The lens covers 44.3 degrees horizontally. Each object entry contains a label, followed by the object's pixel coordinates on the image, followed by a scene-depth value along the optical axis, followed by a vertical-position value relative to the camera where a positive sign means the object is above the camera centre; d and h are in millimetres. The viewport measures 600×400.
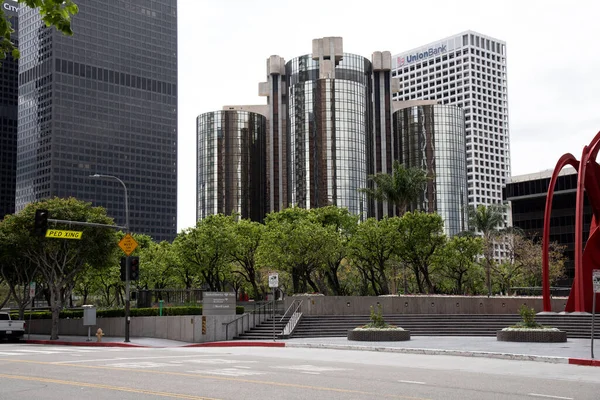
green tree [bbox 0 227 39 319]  45156 +348
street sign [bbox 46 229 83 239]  35938 +1759
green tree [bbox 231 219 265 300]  69750 +2208
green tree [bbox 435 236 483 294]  71038 +975
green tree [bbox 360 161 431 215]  71000 +7576
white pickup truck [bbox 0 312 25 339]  40750 -3186
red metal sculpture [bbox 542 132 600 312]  39094 +1147
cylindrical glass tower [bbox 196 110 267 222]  175875 +24408
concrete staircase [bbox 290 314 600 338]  37925 -3281
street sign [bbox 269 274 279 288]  32566 -600
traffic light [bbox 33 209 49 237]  31734 +2007
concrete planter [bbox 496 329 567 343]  31016 -3084
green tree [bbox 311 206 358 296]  63744 +3693
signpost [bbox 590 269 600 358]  22078 -571
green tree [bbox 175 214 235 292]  67000 +1743
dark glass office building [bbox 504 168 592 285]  123750 +9691
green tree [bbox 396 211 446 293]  64500 +2421
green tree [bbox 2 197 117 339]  42688 +1466
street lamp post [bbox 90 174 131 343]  37938 -1628
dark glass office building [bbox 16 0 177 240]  189500 +36833
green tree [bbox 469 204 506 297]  78750 +4732
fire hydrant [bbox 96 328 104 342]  37803 -3404
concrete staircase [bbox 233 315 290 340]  38031 -3382
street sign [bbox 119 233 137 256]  39062 +1296
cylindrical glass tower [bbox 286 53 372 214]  154625 +27126
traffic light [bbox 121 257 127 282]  39094 +29
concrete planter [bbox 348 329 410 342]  32344 -3103
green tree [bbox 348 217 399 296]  63750 +2000
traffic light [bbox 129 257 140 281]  38938 +19
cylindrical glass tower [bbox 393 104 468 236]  174250 +27022
